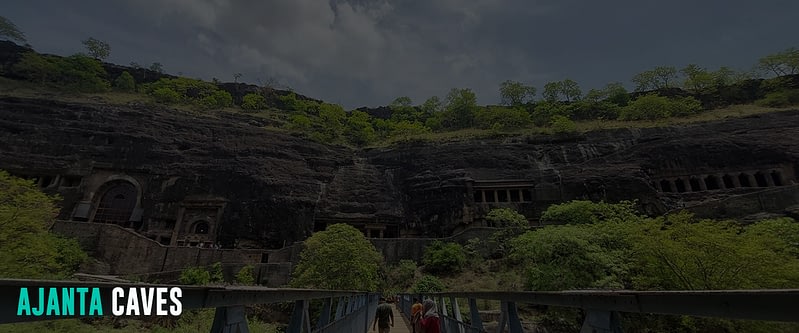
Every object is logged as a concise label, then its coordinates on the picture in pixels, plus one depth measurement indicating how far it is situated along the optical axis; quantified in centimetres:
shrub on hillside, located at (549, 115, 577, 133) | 4123
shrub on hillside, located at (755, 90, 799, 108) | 4075
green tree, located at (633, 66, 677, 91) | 6075
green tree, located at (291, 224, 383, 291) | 2070
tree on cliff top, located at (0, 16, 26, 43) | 5581
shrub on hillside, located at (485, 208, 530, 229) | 2944
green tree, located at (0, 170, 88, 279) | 1675
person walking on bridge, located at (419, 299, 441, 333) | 634
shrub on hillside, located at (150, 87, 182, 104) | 5466
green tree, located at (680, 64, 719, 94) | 5391
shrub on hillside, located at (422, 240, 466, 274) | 2714
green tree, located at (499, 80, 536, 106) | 6751
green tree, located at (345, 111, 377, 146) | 5356
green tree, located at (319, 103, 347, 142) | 5131
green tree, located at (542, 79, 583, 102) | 6425
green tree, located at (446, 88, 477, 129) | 6094
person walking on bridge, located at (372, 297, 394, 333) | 953
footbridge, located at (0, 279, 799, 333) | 132
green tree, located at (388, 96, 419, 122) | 7275
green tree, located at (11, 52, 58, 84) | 4812
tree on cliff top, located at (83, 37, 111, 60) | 6394
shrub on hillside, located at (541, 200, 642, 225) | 2589
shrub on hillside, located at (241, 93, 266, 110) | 6273
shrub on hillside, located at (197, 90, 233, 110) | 5866
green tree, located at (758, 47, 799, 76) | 4890
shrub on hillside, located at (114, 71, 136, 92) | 5697
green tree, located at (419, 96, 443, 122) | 7400
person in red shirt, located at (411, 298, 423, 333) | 814
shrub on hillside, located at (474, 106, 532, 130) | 5144
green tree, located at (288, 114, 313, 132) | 5261
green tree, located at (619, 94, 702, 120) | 4491
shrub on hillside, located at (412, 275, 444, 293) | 2363
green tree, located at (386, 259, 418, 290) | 2672
